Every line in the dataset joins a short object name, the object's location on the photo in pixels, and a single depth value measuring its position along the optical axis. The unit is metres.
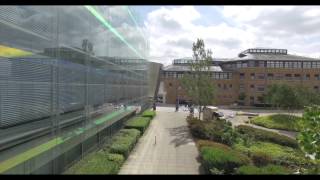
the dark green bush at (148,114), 18.81
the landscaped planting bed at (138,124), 12.67
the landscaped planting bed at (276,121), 20.02
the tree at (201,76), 17.28
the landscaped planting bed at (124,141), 8.13
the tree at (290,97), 22.15
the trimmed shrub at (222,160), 6.04
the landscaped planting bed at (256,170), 4.30
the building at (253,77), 37.88
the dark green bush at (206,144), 8.54
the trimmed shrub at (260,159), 8.34
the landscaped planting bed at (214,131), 11.53
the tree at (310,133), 5.10
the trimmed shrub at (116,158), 7.10
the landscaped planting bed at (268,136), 13.52
